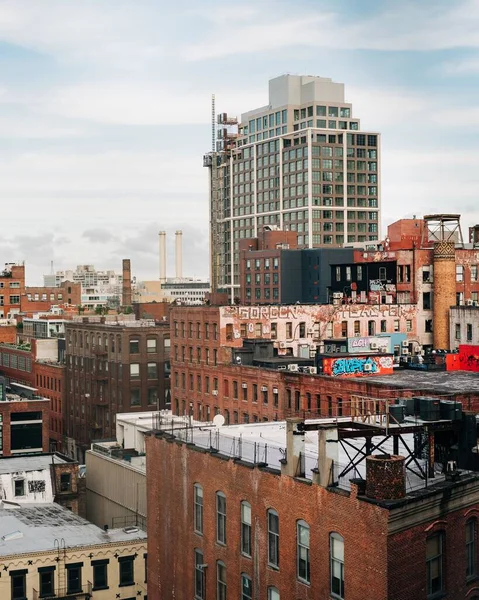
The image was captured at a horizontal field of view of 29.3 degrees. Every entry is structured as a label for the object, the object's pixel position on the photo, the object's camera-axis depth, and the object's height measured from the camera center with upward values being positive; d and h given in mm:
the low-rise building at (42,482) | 76188 -15423
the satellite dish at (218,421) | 50688 -6766
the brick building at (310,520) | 32844 -9052
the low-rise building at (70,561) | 57500 -16868
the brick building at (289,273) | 165500 +4742
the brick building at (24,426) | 97188 -13522
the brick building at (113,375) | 125062 -10497
